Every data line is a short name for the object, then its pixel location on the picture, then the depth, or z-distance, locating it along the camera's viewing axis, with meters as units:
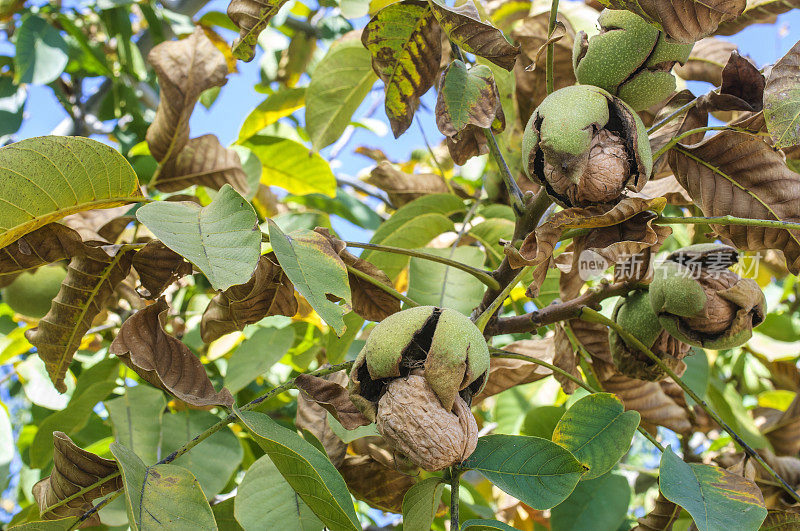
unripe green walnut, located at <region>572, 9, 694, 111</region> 0.46
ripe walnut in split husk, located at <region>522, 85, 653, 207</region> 0.43
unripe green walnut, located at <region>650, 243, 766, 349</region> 0.49
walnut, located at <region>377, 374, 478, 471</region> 0.40
